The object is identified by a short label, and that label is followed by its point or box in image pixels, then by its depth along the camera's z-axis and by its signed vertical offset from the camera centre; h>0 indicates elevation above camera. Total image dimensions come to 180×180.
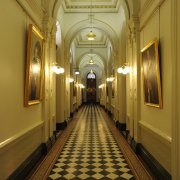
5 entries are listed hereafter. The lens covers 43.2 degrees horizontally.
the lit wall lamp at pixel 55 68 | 8.81 +1.02
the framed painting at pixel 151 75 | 5.31 +0.48
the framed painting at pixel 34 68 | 5.55 +0.70
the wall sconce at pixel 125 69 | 8.96 +0.98
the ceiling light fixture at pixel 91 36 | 15.17 +3.87
